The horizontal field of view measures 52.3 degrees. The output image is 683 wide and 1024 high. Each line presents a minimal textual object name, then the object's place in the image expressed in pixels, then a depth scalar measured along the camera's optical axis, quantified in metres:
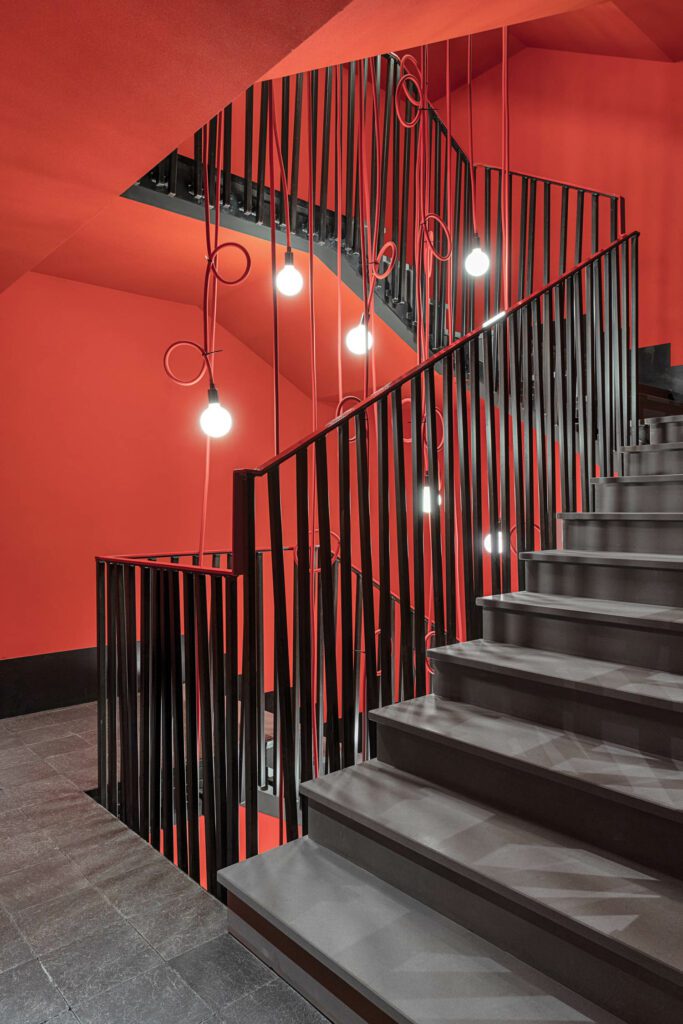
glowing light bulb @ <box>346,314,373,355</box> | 3.18
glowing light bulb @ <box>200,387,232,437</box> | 2.74
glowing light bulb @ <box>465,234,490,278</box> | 3.63
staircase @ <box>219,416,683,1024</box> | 1.42
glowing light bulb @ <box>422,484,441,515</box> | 2.48
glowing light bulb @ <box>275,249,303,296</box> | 2.94
